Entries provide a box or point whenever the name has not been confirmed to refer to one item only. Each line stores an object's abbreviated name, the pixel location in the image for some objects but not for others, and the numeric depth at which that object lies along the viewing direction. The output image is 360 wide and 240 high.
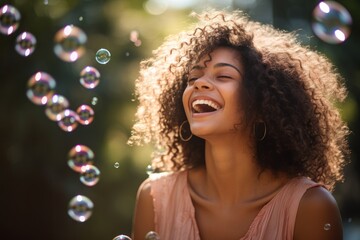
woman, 2.77
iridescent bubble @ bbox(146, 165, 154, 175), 3.25
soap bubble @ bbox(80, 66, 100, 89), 3.44
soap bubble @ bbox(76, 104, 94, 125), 3.38
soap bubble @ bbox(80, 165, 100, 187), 3.25
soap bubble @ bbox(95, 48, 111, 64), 3.35
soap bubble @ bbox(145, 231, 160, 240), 2.80
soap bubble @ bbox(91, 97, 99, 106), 5.48
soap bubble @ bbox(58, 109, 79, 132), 3.39
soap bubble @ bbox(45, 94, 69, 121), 3.37
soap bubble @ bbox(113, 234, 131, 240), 2.86
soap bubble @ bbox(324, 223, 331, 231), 2.72
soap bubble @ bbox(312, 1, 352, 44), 3.29
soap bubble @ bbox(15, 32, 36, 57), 3.45
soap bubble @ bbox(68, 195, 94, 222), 3.15
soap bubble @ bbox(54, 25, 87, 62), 3.45
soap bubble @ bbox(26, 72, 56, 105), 3.40
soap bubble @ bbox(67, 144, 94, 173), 3.31
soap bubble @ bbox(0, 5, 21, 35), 3.52
